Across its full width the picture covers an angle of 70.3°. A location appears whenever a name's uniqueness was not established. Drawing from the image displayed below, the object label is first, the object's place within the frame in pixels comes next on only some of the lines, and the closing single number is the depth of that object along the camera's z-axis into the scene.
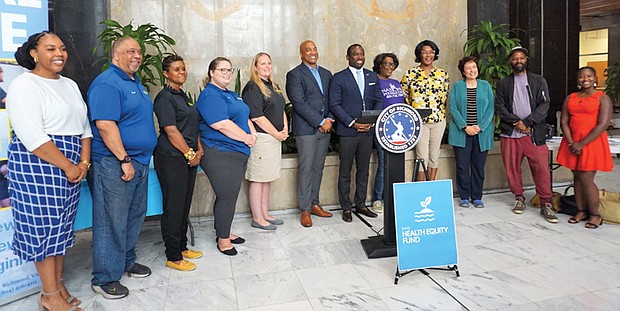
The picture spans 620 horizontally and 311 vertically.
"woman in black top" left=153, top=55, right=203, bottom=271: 3.18
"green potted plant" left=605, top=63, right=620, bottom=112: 10.70
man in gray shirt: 4.58
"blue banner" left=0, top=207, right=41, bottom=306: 2.81
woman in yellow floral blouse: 4.87
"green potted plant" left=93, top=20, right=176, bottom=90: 4.23
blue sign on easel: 2.98
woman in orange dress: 4.07
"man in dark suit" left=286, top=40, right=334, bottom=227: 4.30
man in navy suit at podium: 4.39
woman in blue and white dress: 2.39
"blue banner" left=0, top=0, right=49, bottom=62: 2.77
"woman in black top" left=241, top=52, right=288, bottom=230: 3.98
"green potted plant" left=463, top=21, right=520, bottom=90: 5.50
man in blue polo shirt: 2.71
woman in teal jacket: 4.90
